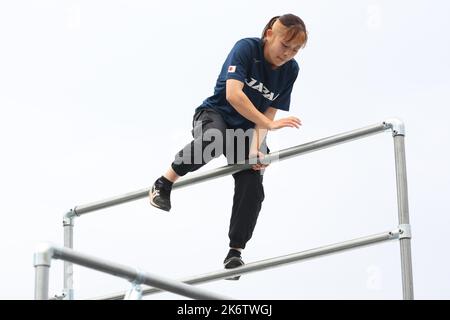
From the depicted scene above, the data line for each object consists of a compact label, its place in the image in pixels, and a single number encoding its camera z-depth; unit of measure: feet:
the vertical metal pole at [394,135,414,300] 27.71
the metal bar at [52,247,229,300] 18.39
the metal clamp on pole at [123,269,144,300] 19.66
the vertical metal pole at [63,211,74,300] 34.91
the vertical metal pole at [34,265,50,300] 17.70
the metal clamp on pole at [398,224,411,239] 28.32
